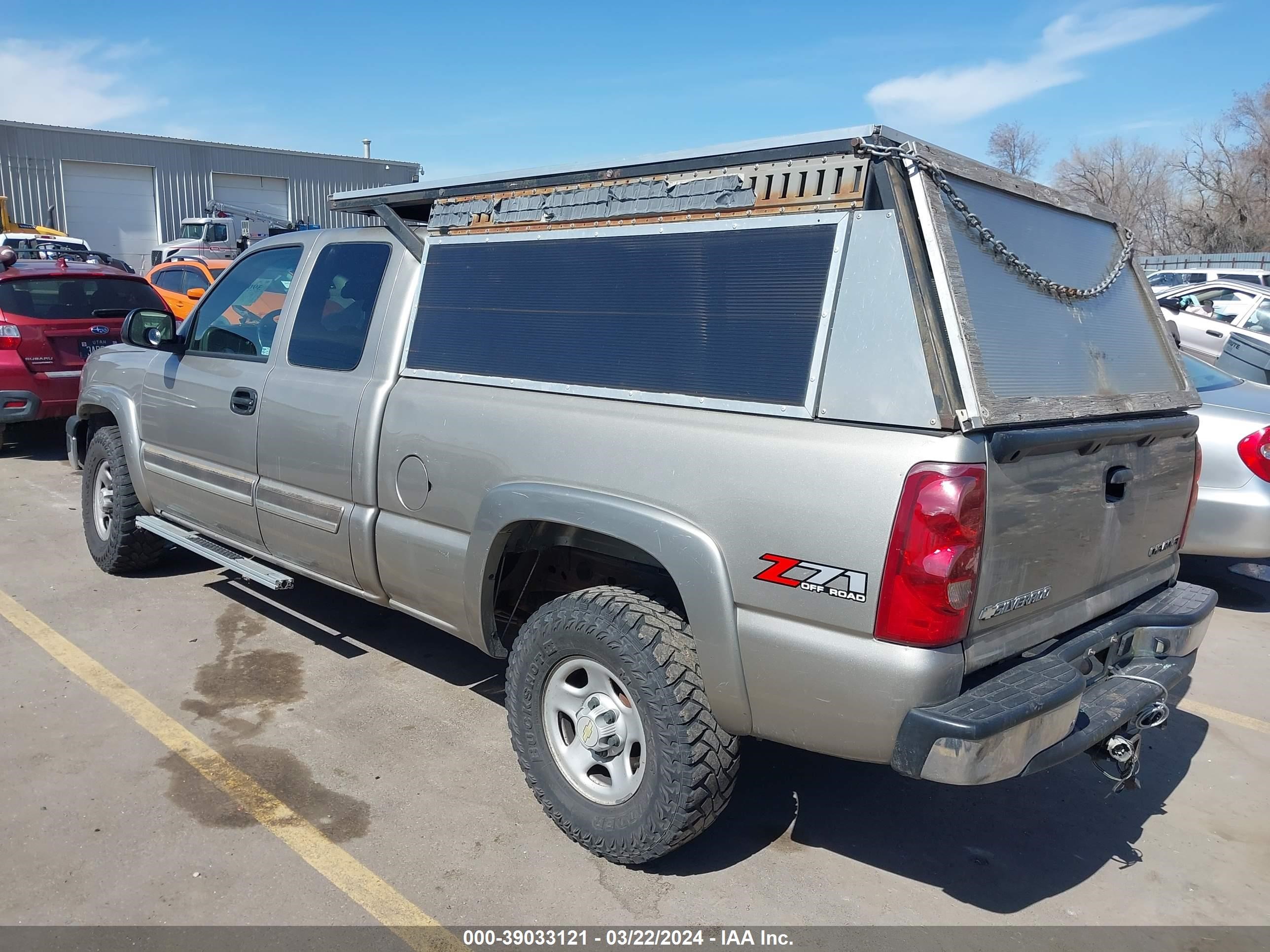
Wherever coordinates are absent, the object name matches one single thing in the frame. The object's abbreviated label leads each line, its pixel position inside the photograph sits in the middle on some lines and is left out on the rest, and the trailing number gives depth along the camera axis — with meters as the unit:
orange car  16.44
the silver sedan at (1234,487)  5.61
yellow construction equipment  25.94
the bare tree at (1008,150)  50.22
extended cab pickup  2.62
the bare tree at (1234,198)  44.97
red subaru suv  8.73
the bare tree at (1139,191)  48.06
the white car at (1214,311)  11.42
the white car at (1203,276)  20.62
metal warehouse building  30.33
